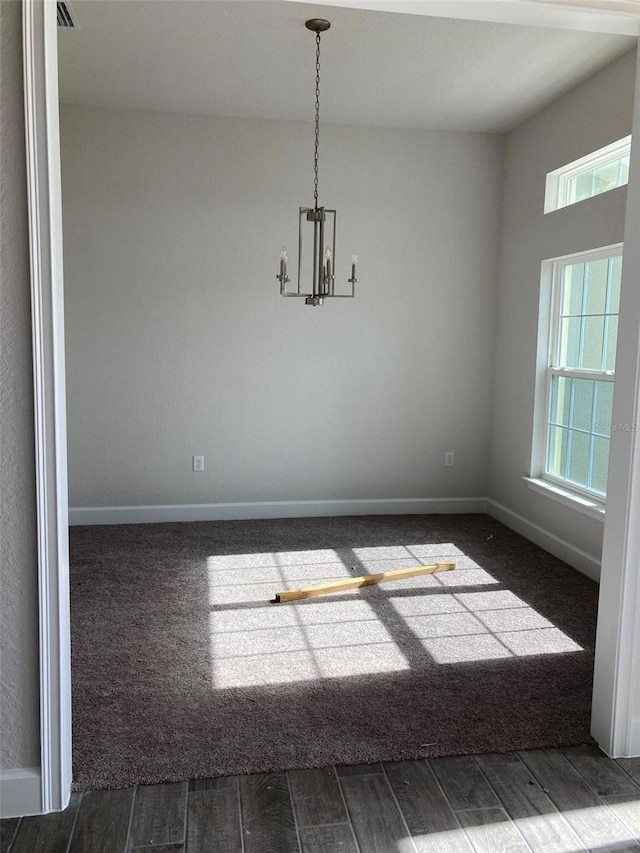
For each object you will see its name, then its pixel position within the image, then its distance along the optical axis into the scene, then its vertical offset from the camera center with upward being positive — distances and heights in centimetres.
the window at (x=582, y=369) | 410 -21
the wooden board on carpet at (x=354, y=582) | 375 -139
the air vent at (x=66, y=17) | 322 +142
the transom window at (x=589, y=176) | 392 +94
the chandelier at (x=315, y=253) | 347 +51
